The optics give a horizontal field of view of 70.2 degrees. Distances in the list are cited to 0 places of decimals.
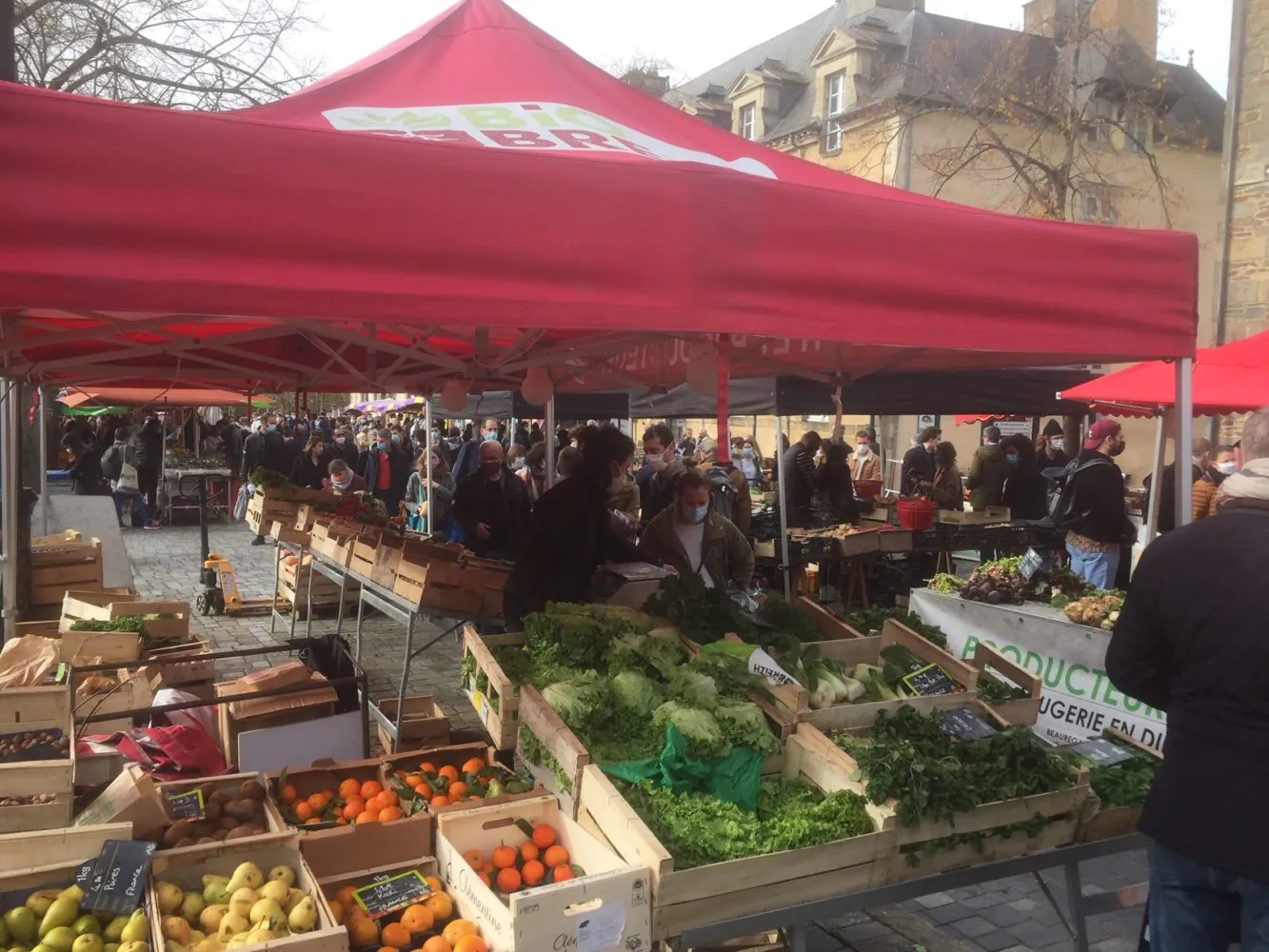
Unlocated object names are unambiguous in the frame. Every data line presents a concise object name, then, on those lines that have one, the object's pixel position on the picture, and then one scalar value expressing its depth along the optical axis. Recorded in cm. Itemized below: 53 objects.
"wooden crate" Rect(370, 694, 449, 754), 489
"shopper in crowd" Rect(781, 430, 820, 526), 1048
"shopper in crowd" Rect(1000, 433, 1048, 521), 1207
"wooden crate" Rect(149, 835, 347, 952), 264
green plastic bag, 294
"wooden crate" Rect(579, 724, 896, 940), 246
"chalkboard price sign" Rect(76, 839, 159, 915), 245
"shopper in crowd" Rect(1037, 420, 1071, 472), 1569
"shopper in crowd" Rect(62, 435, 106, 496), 1650
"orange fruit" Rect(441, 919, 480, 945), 252
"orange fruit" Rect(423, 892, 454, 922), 268
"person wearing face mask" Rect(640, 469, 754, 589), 580
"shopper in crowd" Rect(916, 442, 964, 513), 1167
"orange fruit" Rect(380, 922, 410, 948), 257
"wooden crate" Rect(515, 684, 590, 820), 292
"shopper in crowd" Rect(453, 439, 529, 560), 778
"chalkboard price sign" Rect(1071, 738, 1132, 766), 337
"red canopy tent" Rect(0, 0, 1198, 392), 207
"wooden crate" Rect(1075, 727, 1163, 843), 304
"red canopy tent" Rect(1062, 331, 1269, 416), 552
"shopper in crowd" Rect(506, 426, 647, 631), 455
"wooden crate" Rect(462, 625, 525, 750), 337
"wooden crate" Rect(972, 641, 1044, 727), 360
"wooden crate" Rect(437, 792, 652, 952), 236
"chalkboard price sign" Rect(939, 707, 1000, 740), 326
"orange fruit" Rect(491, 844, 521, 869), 282
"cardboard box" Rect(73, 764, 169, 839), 275
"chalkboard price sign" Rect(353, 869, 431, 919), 267
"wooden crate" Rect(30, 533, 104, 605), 656
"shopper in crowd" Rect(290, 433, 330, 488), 1378
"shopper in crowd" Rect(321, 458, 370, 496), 1060
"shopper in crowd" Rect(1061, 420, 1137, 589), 748
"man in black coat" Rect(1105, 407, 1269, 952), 231
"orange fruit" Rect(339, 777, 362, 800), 333
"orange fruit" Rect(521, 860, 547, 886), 277
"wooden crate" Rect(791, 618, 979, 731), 331
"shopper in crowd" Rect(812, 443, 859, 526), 1043
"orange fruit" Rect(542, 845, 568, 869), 283
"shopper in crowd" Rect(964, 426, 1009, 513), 1186
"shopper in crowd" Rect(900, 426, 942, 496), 1416
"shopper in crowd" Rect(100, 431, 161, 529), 1577
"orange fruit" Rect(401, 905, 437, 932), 261
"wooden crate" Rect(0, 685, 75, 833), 276
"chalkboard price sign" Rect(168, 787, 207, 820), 296
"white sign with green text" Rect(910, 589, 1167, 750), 505
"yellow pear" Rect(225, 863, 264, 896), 260
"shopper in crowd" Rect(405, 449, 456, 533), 1277
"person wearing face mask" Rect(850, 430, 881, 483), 1603
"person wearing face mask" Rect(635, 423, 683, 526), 988
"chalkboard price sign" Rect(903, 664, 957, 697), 363
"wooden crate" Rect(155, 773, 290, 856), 282
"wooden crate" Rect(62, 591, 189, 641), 535
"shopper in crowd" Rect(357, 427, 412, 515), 1675
